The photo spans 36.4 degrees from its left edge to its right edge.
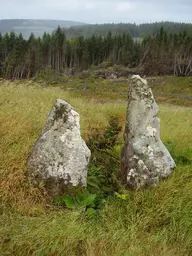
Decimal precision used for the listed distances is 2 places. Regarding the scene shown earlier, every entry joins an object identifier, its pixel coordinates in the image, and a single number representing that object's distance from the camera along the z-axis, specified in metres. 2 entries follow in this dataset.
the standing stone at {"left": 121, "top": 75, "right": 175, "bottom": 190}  4.82
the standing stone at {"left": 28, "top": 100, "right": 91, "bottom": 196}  4.53
